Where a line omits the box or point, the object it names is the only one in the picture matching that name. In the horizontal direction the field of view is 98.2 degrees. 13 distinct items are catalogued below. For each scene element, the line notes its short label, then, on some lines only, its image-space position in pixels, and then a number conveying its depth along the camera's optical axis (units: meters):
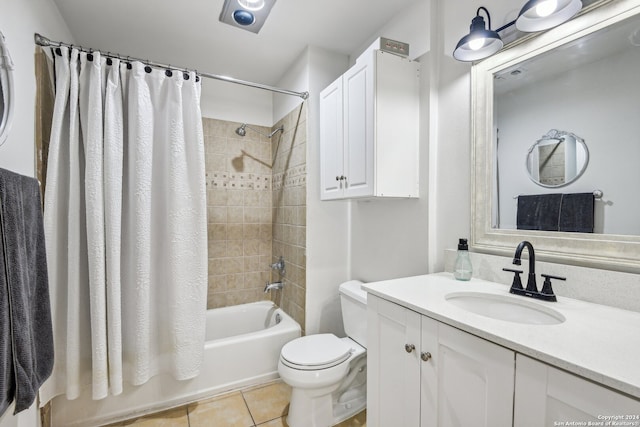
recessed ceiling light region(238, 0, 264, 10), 1.61
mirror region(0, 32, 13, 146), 1.02
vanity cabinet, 0.73
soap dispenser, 1.26
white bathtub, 1.58
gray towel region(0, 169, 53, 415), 0.81
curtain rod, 1.35
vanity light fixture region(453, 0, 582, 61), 0.94
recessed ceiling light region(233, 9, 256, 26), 1.69
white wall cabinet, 1.47
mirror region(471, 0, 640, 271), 0.92
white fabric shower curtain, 1.44
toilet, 1.50
